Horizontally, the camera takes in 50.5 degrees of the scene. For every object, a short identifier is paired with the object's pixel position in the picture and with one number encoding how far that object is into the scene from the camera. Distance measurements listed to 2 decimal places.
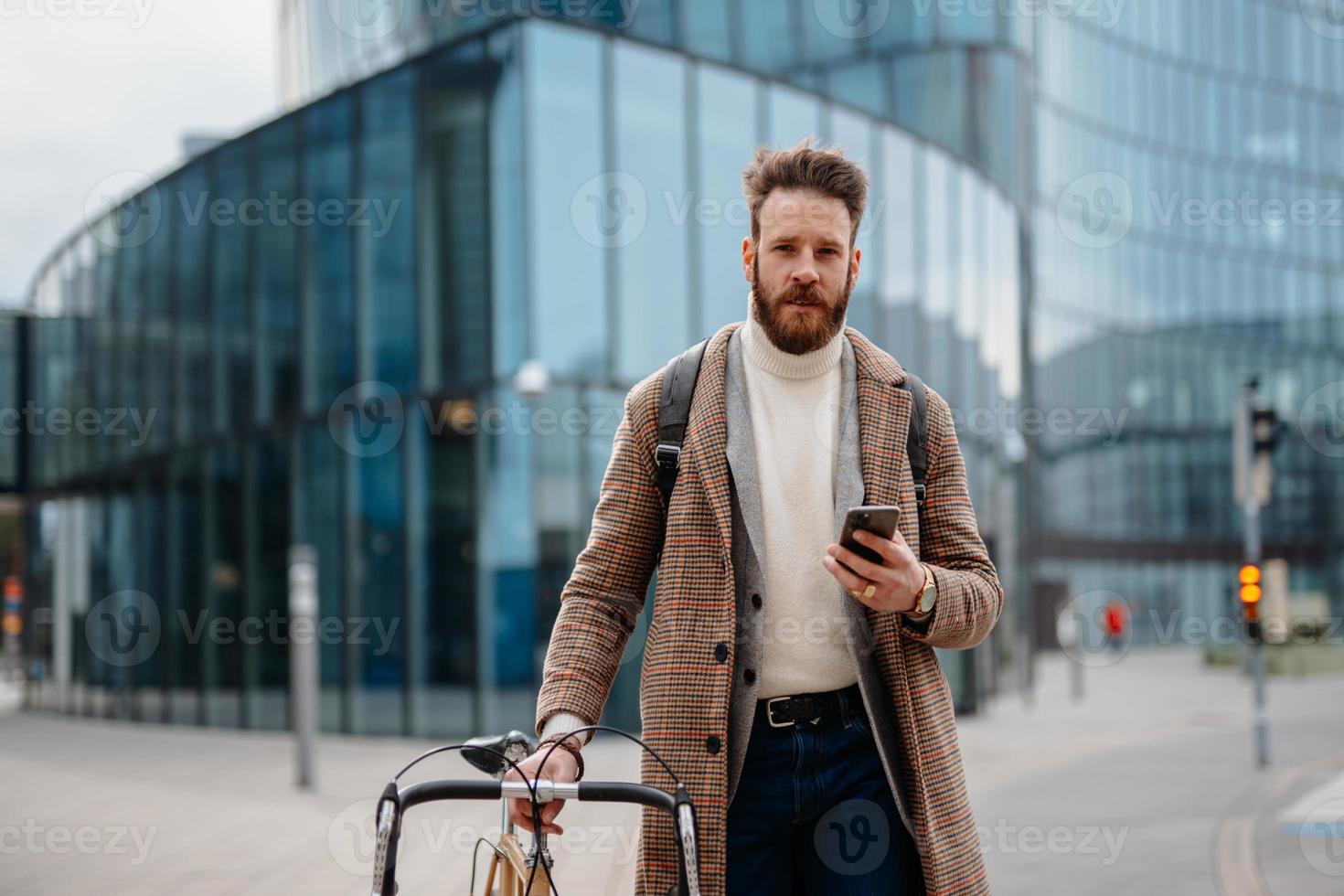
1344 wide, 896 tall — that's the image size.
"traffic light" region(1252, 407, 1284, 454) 14.16
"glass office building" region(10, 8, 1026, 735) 15.64
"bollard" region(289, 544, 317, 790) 11.95
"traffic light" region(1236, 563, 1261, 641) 13.23
